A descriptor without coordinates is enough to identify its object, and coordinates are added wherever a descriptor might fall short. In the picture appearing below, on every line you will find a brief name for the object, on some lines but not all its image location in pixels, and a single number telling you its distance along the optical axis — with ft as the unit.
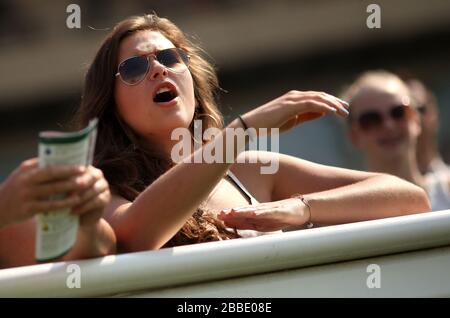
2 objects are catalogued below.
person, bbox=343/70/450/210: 34.47
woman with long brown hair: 17.70
